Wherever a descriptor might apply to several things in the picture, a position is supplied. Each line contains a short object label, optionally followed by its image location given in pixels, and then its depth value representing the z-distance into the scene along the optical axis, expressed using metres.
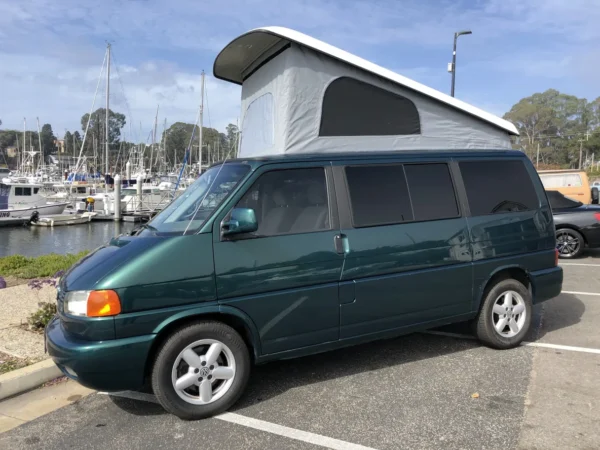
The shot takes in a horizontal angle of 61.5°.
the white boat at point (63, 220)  32.25
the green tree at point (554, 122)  91.62
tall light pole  17.41
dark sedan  11.07
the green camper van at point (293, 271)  3.56
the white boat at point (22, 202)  32.12
